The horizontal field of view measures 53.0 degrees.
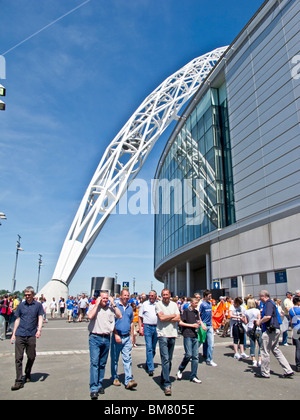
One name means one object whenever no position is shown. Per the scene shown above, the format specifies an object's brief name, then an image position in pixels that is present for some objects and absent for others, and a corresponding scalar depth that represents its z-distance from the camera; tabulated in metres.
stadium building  16.94
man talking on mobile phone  4.81
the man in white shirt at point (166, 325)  5.41
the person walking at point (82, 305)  20.66
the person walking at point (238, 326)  7.94
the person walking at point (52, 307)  24.43
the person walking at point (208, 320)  7.24
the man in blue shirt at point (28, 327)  5.57
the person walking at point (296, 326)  6.71
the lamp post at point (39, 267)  57.57
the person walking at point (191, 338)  5.66
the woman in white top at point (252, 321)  7.59
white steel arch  29.27
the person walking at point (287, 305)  10.45
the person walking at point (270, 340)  5.99
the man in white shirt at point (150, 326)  6.29
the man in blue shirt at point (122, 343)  5.32
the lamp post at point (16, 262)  29.63
